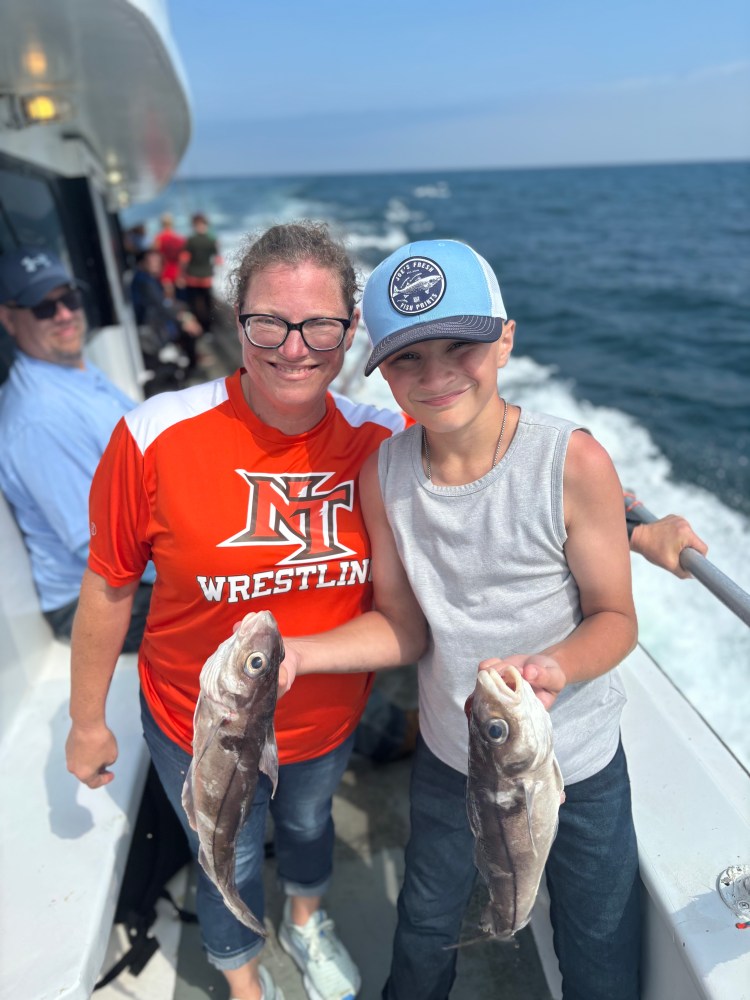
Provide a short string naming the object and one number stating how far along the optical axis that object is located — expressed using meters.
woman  1.86
